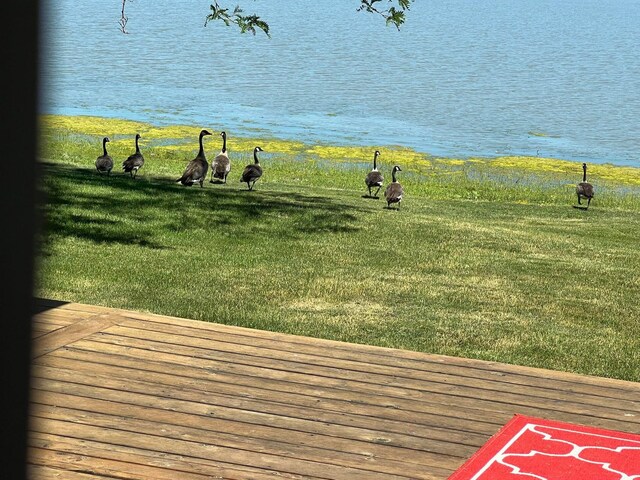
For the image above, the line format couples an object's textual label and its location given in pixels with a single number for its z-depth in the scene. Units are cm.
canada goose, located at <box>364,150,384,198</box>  2258
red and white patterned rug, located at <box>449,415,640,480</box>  472
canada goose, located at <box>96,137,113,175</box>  2098
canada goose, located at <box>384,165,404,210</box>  1920
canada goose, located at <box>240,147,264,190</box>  2017
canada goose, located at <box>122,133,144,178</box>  2139
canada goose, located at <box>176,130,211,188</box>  1902
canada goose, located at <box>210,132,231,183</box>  2141
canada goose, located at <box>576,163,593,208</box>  2300
